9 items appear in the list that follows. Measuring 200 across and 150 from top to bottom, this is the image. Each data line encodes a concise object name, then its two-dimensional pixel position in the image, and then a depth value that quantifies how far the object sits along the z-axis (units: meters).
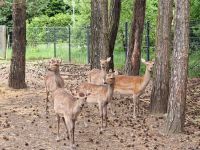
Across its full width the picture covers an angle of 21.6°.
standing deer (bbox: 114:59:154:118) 12.90
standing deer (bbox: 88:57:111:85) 13.35
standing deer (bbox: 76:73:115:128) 11.21
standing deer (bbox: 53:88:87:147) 9.36
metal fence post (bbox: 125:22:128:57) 24.28
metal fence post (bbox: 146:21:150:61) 23.55
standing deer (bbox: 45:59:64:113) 11.67
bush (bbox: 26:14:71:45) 31.23
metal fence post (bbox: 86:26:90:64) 27.03
